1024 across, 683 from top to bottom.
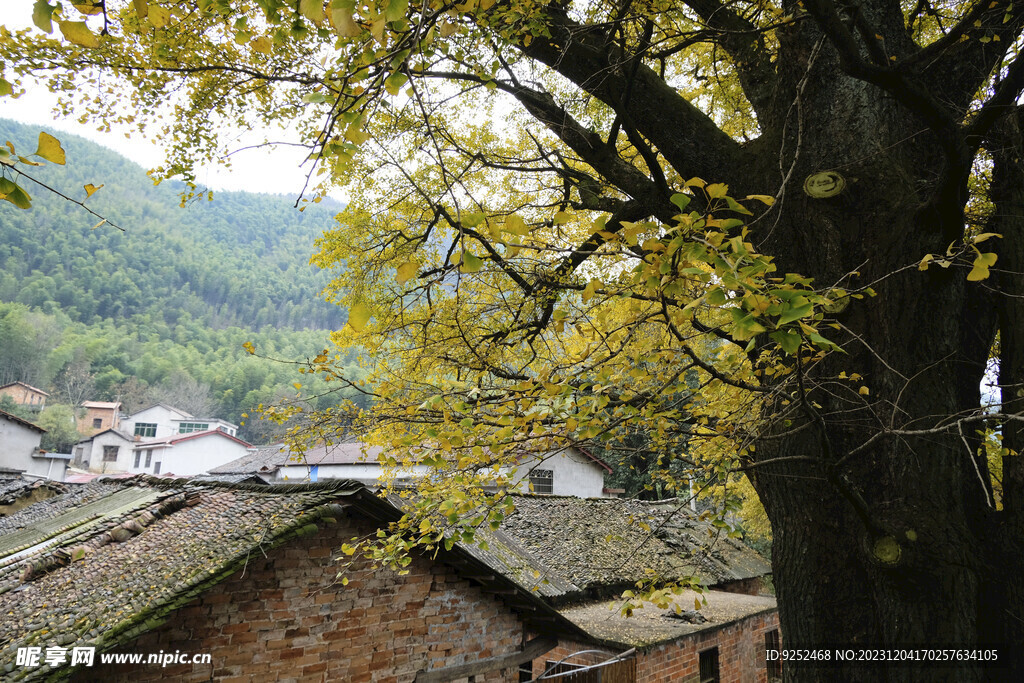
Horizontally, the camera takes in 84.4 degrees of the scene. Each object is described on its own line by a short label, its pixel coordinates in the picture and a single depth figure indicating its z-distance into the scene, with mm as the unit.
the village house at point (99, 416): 52881
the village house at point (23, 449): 25234
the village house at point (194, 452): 37844
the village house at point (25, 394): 50062
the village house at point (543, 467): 18703
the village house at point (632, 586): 9422
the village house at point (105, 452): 42125
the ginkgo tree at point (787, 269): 2814
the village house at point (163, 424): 51156
